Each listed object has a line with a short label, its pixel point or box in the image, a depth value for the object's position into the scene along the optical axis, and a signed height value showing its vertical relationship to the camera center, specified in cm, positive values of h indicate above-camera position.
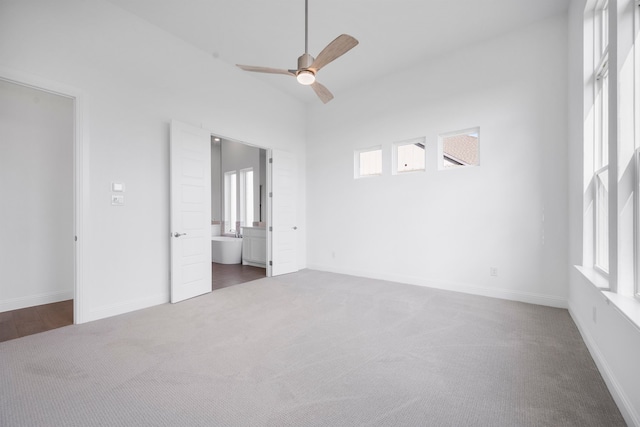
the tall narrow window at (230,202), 855 +33
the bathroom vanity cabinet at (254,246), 611 -76
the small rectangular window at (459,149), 405 +96
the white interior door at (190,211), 365 +2
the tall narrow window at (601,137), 243 +68
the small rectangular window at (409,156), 457 +95
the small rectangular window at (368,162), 506 +95
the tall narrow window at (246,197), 827 +46
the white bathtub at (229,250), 661 -91
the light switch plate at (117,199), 318 +16
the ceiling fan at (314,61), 228 +138
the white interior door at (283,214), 524 -3
